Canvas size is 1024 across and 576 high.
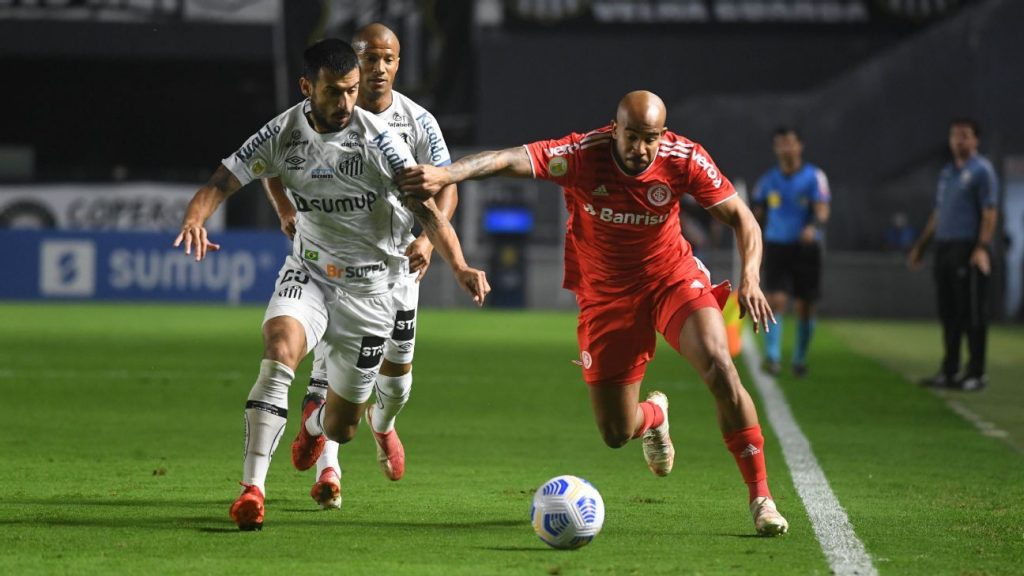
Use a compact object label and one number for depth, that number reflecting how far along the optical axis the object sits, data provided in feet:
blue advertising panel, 177.17
